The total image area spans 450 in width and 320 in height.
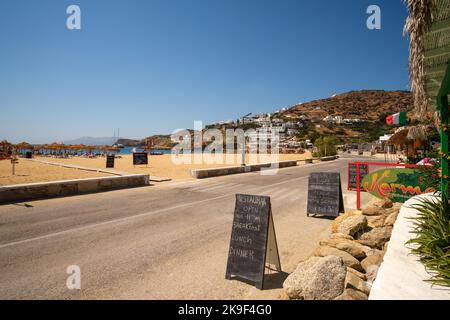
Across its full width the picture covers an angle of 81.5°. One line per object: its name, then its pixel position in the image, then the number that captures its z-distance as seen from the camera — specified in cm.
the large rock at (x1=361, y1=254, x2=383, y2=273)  382
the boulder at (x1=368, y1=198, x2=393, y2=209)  656
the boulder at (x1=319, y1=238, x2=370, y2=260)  420
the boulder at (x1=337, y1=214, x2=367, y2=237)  509
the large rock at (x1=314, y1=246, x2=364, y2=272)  376
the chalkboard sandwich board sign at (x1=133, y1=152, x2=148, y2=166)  2423
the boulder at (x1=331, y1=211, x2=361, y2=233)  560
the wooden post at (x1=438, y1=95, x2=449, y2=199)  458
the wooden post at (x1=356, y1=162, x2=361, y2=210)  791
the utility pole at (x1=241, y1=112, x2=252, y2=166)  2245
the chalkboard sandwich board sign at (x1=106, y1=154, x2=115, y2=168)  2178
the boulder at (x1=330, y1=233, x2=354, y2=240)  488
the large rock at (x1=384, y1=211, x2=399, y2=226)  533
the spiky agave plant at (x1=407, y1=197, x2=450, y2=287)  273
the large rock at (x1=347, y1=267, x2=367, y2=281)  351
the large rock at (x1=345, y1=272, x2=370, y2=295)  317
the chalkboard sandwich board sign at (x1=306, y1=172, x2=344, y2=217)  771
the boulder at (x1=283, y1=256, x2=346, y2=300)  314
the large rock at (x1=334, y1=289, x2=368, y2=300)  292
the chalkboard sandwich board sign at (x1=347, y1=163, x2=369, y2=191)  1190
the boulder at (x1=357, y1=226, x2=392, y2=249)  470
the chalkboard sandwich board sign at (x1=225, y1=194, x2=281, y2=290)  389
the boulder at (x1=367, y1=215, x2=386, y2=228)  555
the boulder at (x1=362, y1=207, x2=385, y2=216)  620
